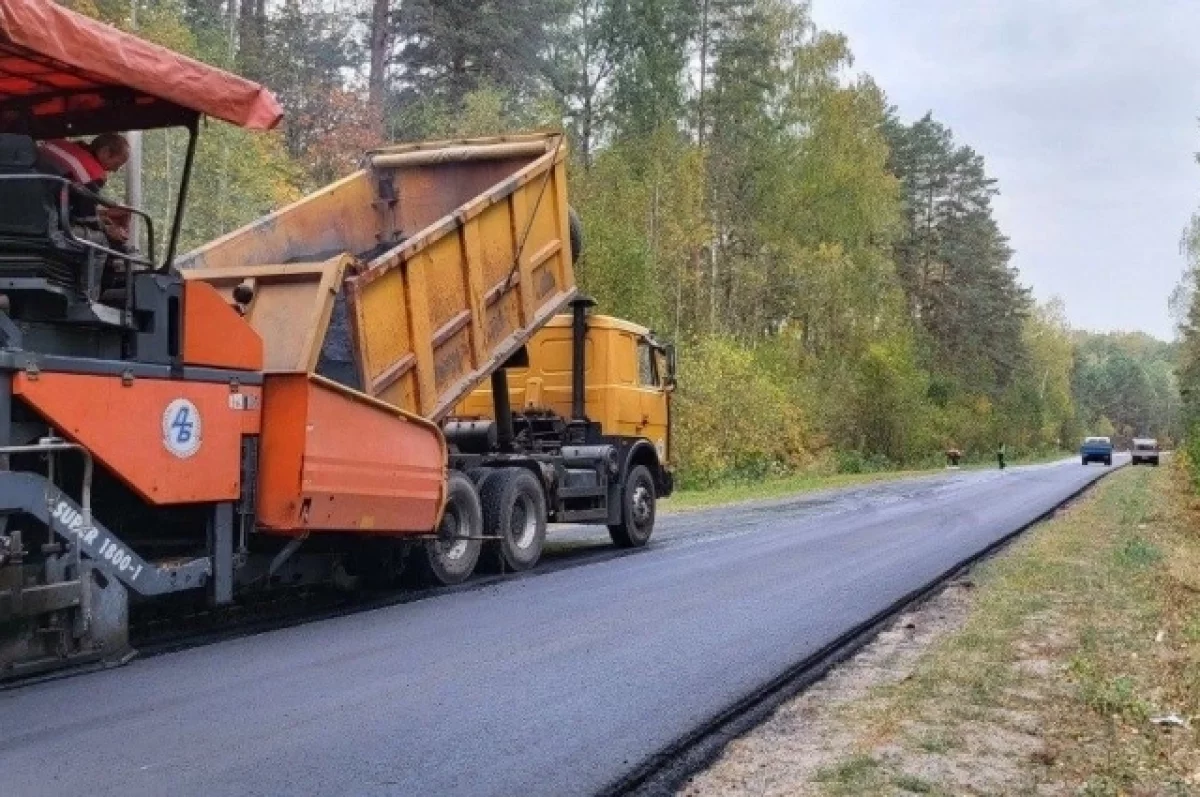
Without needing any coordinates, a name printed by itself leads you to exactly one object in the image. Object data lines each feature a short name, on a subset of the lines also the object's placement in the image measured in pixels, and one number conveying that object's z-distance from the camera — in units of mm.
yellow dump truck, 8172
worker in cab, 6169
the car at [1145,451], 52625
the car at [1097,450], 53562
